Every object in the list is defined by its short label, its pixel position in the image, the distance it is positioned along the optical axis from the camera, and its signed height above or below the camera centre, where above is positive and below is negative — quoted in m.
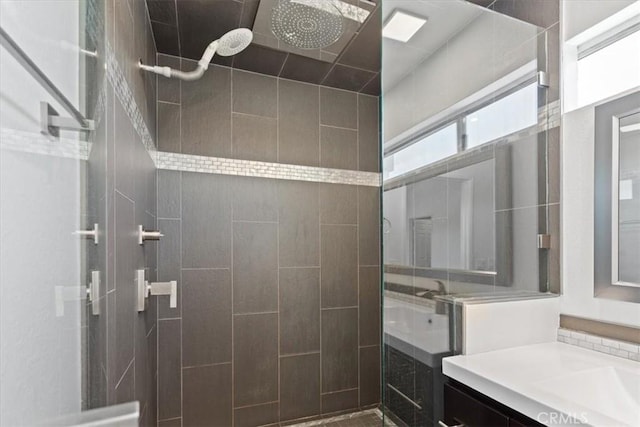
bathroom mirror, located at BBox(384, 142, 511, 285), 1.34 -0.03
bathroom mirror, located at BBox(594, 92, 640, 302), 1.21 +0.06
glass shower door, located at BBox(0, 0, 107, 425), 0.41 +0.00
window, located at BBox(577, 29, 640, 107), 1.24 +0.57
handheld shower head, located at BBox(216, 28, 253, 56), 1.57 +0.83
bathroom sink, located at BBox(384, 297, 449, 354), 1.31 -0.43
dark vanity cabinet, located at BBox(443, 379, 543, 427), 0.97 -0.61
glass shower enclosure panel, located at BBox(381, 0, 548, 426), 1.32 +0.14
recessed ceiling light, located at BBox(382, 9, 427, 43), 1.32 +0.74
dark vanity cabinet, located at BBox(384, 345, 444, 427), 1.29 -0.67
